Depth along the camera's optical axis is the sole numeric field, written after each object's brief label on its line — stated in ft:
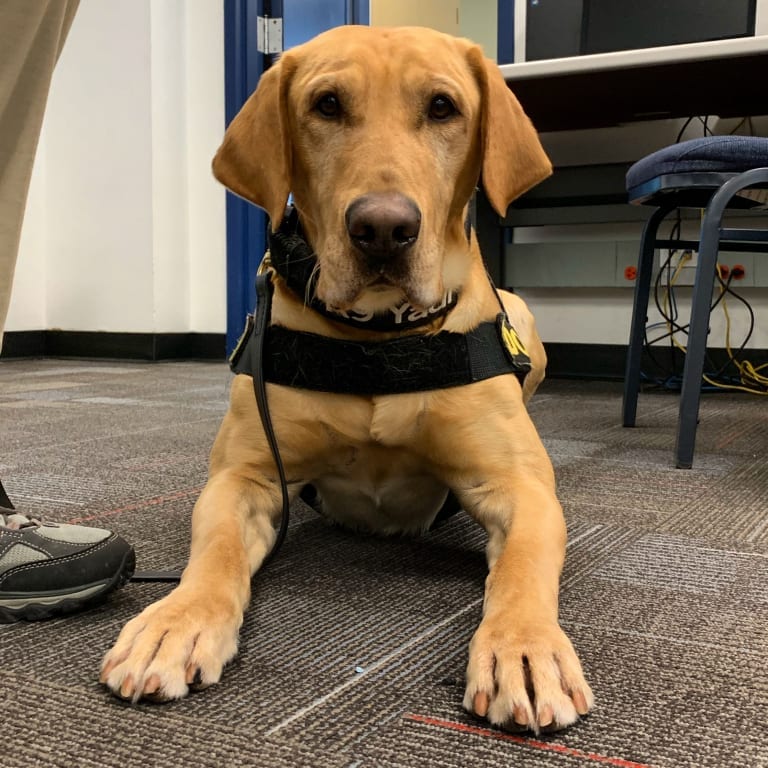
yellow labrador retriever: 3.91
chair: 7.09
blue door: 18.04
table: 8.74
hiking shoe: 3.59
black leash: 4.10
